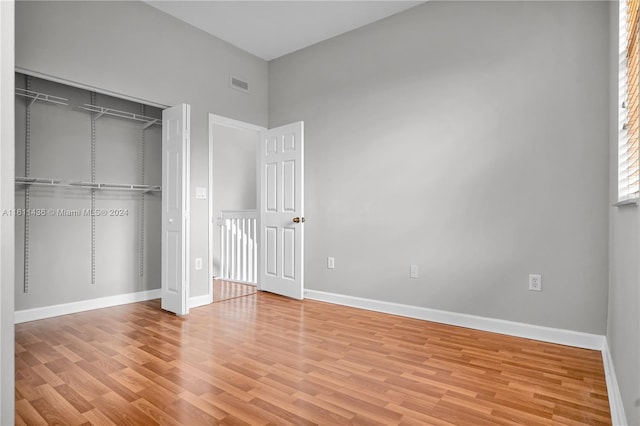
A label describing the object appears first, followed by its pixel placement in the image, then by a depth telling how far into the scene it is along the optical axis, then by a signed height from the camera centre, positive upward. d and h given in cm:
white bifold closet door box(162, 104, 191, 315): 356 +2
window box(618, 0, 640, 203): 156 +54
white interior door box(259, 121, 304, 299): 423 +1
